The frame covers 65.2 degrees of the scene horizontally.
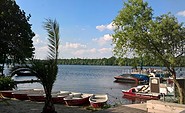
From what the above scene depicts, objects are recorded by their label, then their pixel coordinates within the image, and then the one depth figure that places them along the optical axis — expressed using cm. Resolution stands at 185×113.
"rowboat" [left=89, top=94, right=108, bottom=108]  896
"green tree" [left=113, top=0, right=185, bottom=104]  735
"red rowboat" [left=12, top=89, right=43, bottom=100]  1091
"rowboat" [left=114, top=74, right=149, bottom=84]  2928
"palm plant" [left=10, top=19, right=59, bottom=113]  665
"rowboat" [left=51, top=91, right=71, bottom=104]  1013
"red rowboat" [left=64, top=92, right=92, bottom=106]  952
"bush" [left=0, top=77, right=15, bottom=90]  1304
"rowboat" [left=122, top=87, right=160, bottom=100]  1367
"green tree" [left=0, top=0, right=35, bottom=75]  1142
